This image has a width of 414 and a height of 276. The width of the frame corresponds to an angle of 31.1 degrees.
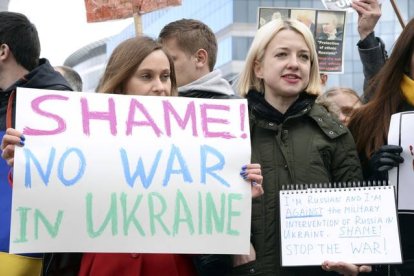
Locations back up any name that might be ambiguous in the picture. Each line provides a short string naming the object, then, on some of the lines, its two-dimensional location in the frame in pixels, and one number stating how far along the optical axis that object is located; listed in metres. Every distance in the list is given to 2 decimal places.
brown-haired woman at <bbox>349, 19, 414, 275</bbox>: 3.32
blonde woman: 3.13
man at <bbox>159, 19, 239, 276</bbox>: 4.07
